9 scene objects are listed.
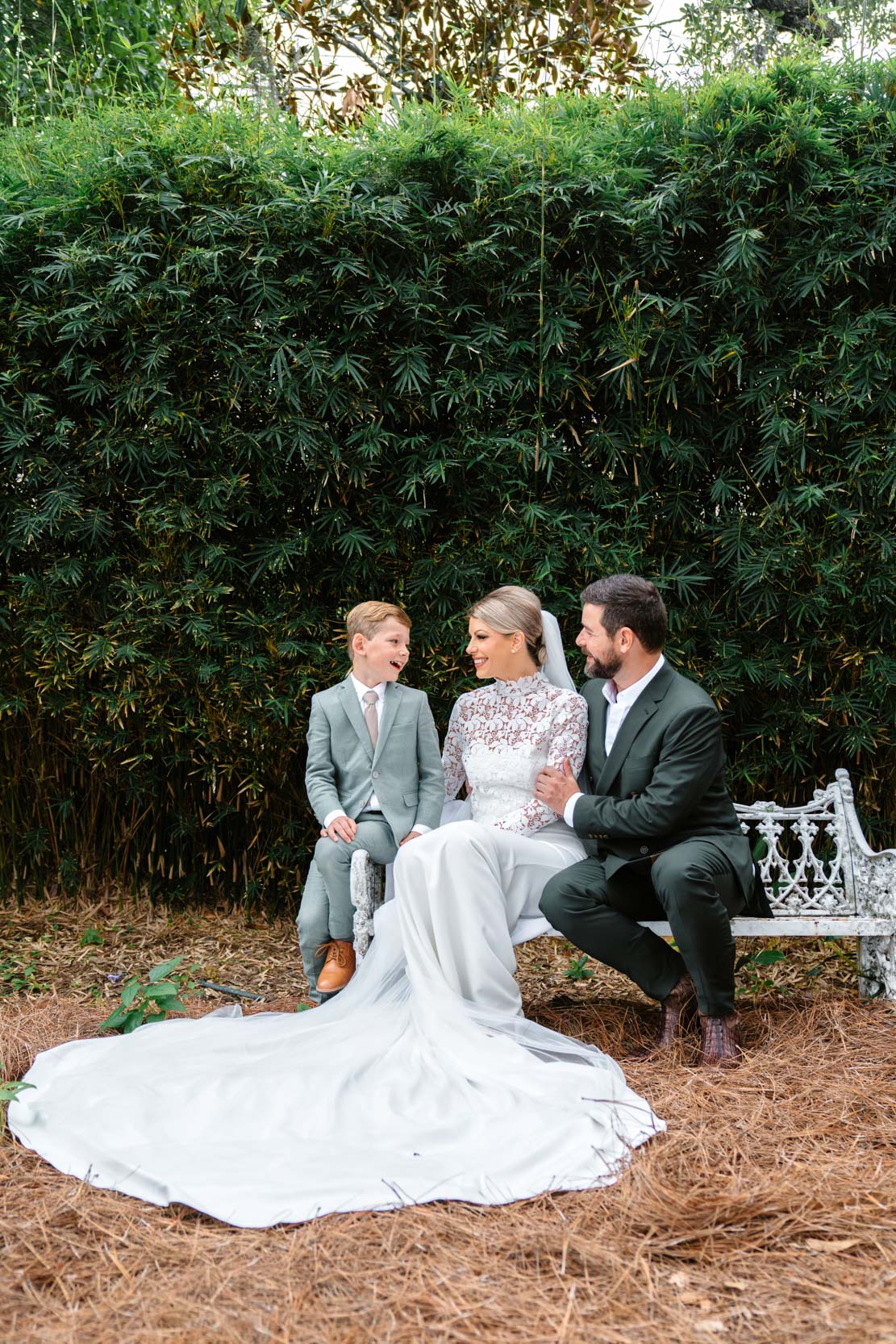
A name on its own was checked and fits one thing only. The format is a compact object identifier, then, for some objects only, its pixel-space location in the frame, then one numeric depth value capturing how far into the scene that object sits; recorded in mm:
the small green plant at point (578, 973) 4375
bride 2537
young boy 3658
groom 3232
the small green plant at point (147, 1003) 3482
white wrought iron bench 3531
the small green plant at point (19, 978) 4320
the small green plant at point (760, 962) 3924
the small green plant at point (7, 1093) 2904
